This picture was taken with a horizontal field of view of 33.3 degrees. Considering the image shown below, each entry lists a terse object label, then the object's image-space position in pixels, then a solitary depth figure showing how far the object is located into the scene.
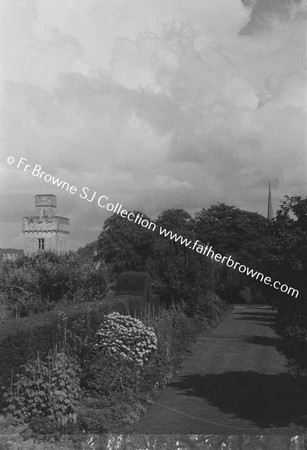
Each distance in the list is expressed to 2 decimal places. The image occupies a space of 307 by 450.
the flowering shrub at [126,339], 10.59
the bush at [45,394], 7.91
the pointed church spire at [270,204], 71.53
